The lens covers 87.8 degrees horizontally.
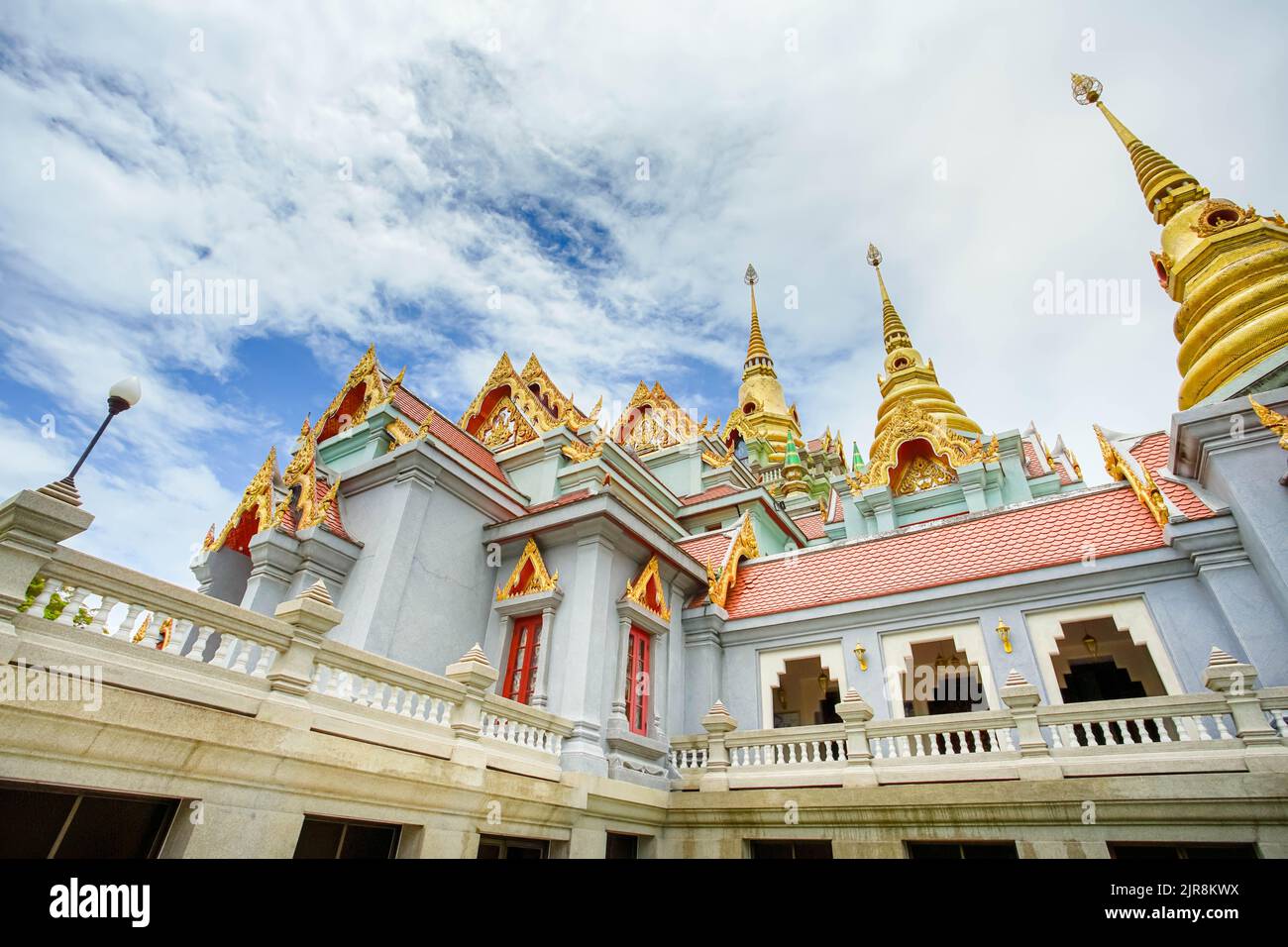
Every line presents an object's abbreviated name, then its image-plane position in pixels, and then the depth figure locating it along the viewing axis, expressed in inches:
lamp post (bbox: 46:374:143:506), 243.4
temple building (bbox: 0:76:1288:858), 237.6
